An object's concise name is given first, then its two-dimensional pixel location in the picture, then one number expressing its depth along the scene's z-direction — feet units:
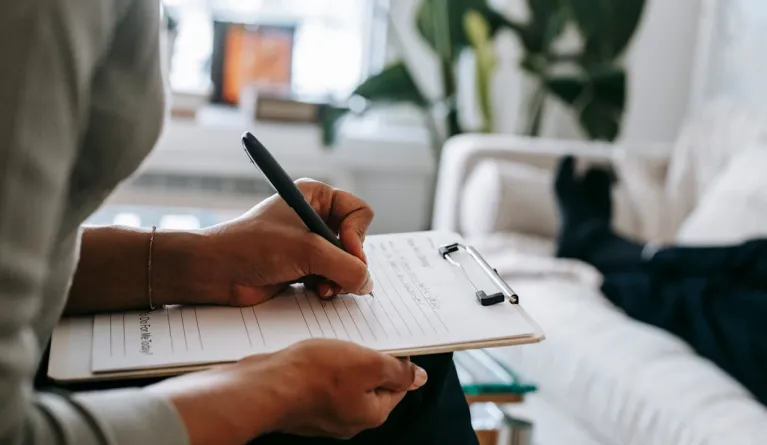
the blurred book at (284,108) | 9.22
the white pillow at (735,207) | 5.87
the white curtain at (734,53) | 8.69
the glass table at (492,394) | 3.57
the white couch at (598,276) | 4.20
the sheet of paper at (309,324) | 2.05
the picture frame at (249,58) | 9.61
